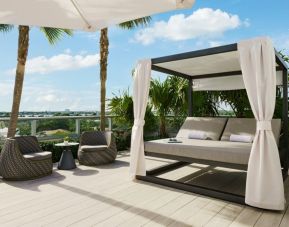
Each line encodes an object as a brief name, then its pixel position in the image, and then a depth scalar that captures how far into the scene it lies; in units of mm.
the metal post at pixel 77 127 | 7523
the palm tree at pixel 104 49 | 7918
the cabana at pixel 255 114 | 3361
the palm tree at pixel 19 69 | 6009
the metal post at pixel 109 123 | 9000
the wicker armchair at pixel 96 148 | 5828
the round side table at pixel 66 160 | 5547
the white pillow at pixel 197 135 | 5804
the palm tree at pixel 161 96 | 8148
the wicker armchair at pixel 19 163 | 4539
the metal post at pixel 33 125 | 6414
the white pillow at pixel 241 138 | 5237
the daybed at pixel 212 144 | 3910
